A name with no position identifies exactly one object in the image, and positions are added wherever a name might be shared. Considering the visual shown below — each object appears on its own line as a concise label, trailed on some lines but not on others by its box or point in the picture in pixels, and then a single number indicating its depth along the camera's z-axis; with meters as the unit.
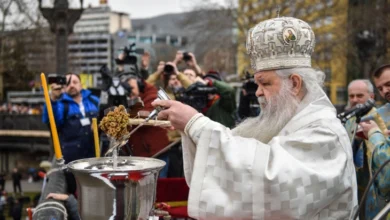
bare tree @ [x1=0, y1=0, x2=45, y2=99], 13.65
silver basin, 2.20
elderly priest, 2.05
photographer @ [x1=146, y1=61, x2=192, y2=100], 6.01
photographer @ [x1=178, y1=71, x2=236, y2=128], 5.63
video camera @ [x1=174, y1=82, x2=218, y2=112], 5.60
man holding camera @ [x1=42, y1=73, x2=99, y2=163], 5.43
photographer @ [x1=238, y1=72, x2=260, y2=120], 5.79
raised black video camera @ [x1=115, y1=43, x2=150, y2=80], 6.30
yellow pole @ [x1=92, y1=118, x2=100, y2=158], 3.01
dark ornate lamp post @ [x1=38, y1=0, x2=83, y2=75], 9.43
